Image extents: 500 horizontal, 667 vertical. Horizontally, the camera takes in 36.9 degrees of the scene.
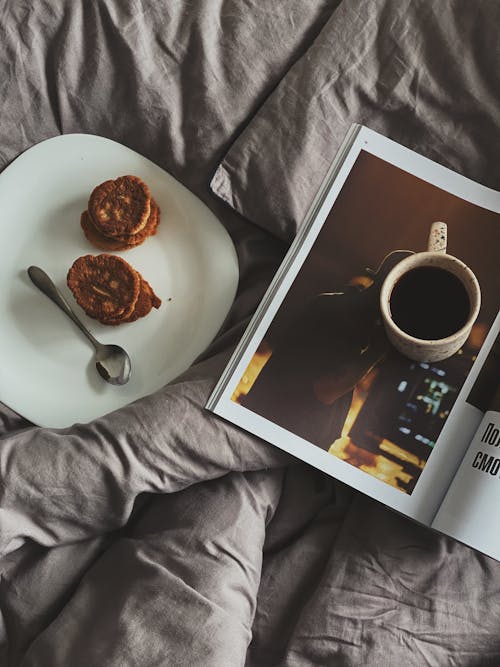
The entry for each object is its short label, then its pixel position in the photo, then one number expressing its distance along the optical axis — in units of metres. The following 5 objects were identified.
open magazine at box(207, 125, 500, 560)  0.68
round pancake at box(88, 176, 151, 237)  0.77
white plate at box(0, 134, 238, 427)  0.76
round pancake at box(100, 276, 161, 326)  0.76
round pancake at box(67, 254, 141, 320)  0.75
